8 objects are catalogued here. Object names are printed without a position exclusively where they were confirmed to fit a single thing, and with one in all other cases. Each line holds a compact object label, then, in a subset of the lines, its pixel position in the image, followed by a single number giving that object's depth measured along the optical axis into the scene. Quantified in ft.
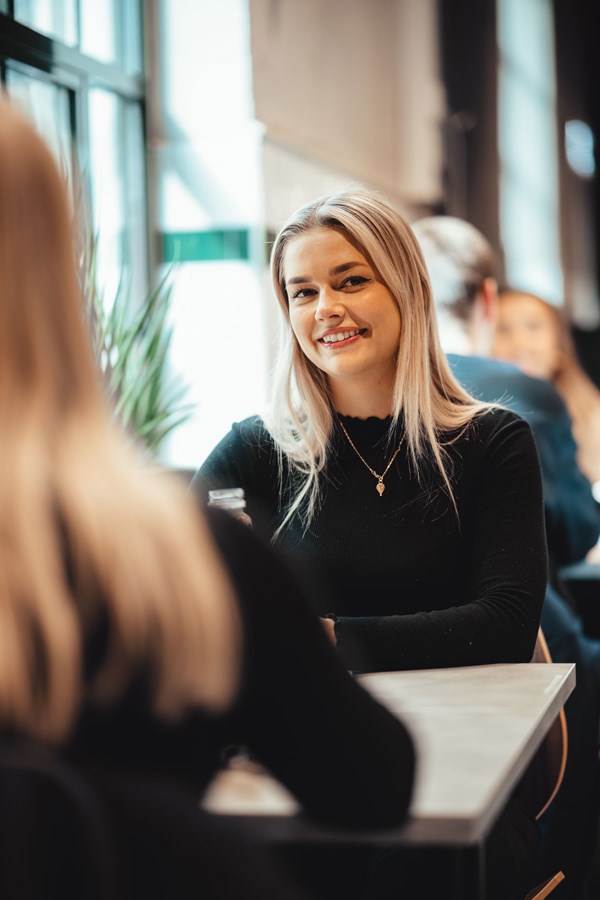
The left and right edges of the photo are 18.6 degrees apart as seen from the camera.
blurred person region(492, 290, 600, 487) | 13.23
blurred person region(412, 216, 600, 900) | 7.04
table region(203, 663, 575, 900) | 4.60
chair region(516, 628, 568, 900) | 6.37
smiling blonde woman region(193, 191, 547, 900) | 6.29
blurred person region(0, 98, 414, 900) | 3.66
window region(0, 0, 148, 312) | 9.92
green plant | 9.02
